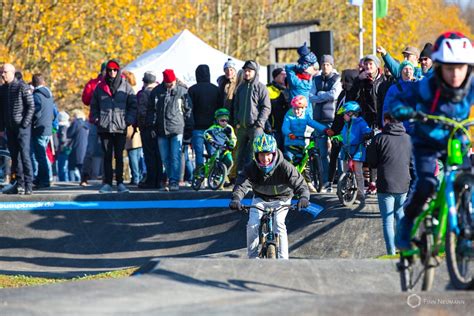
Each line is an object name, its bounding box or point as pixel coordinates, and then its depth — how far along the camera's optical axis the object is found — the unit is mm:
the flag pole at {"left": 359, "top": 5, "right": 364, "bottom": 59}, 32512
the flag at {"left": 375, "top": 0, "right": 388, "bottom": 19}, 31078
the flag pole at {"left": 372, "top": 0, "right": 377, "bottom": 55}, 30272
